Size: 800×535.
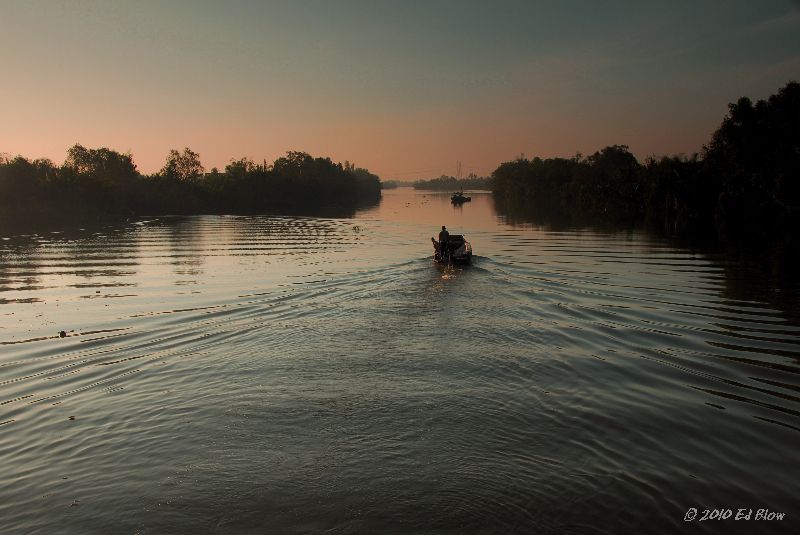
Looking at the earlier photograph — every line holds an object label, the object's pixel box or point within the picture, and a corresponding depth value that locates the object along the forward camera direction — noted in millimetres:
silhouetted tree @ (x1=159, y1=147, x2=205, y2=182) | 148750
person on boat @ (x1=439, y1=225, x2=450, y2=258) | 33325
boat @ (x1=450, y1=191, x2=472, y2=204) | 152550
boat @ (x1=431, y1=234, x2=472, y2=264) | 32406
